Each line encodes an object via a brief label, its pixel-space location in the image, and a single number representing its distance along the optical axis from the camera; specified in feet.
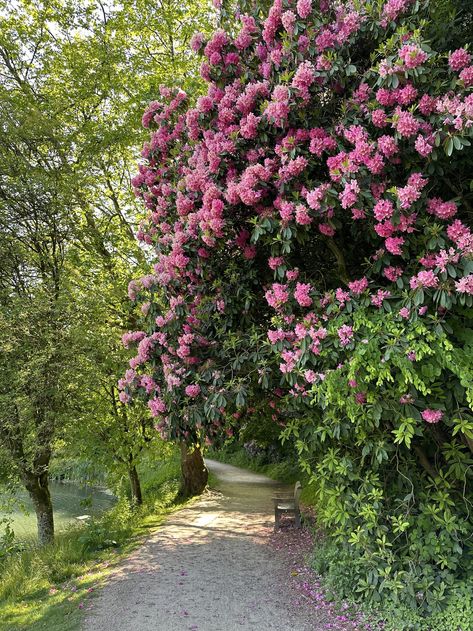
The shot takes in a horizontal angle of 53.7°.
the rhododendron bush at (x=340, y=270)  10.80
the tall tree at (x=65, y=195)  26.23
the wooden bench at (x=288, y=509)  26.21
